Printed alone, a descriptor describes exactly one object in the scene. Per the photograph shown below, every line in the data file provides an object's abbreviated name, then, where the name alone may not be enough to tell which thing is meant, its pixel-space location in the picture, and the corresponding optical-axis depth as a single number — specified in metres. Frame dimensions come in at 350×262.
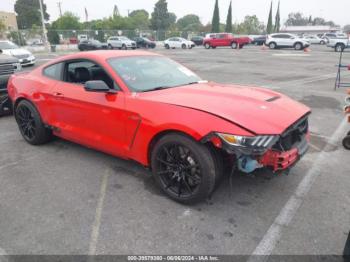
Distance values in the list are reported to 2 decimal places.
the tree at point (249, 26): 90.75
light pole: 33.28
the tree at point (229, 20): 72.06
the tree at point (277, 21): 91.56
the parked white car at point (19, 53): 15.93
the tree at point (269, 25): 88.70
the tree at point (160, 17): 90.75
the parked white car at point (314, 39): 47.93
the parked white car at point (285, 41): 31.44
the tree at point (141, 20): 98.86
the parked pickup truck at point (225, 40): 35.47
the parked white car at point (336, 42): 28.61
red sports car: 2.77
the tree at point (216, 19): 68.50
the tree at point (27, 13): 91.25
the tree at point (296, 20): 134.62
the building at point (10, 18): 79.31
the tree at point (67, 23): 70.12
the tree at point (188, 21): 129.80
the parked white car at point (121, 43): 35.91
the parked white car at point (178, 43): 37.38
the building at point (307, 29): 98.69
